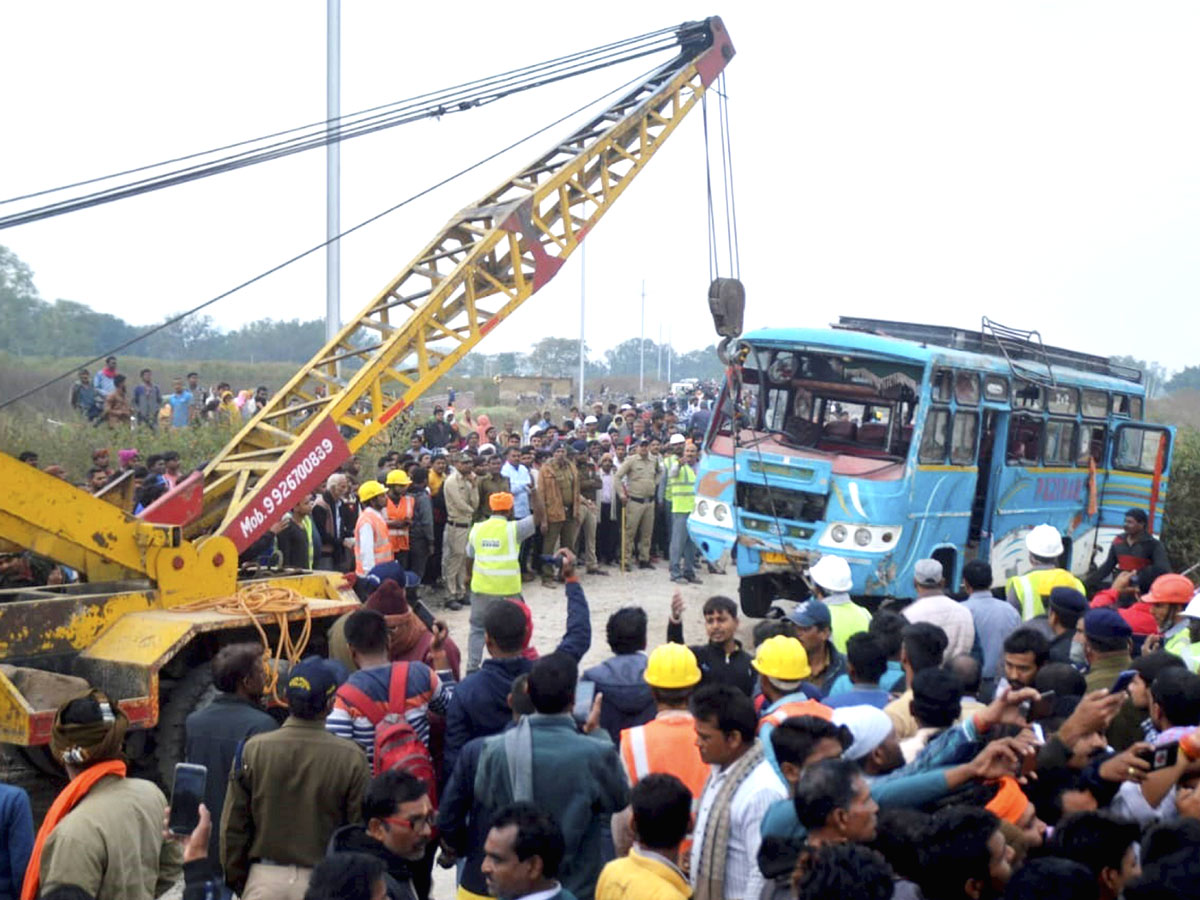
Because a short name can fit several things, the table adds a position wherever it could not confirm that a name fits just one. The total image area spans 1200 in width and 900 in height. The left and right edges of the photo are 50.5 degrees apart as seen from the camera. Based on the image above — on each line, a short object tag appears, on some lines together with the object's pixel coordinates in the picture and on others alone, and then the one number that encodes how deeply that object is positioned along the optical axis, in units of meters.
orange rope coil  8.40
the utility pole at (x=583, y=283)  40.97
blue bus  12.38
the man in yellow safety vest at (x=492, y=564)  10.66
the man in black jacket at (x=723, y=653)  6.01
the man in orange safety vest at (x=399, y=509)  13.07
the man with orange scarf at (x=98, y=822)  4.10
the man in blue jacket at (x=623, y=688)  5.57
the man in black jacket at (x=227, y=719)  5.23
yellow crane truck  7.64
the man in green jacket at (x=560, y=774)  4.44
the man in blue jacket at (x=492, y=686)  5.19
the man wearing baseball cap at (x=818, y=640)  6.61
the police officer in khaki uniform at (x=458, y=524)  14.61
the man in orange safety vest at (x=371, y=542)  10.98
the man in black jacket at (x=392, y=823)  4.16
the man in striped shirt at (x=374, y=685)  5.27
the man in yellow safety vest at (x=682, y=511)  17.00
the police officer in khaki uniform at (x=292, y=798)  4.66
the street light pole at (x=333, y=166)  15.66
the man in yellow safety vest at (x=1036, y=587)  8.28
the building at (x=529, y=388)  55.62
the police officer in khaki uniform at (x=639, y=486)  17.75
